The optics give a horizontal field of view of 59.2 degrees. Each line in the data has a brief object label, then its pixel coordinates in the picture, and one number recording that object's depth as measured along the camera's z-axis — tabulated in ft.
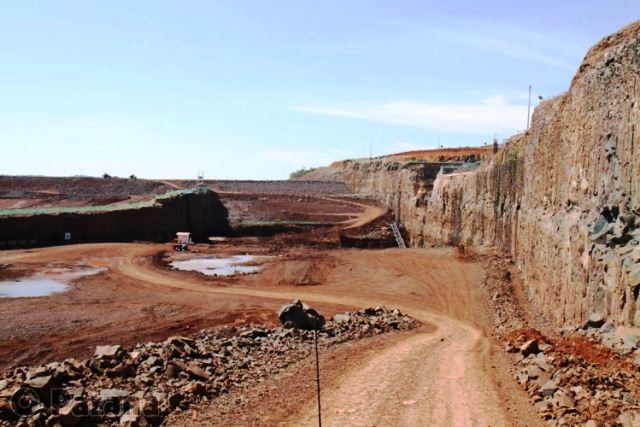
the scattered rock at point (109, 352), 44.16
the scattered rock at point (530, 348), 49.39
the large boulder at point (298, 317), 63.93
